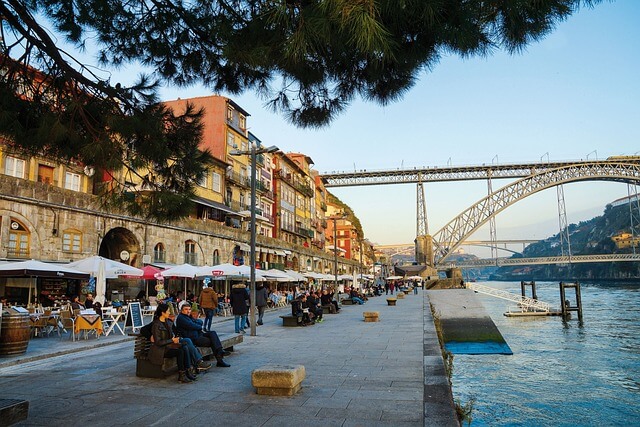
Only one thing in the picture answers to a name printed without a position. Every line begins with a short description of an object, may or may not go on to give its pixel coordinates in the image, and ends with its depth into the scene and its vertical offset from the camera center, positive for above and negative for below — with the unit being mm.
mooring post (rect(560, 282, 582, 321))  35375 -2489
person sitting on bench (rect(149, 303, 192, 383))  7250 -1031
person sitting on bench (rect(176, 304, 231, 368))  8102 -931
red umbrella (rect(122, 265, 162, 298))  18781 +330
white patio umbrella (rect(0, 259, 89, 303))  14062 +382
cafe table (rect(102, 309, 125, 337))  13449 -1226
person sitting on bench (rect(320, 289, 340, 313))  22594 -1185
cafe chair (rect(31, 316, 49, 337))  13102 -1178
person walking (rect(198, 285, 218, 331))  14023 -631
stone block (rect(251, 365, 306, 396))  6234 -1322
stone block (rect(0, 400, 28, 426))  4668 -1255
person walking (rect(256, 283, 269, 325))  17516 -824
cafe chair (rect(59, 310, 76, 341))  12742 -1009
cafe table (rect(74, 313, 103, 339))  12242 -1032
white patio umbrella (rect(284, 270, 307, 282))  30709 +161
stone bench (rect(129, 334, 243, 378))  7363 -1289
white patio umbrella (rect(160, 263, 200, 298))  19609 +361
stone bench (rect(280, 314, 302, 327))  16375 -1437
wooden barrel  9609 -1003
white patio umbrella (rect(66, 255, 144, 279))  15453 +471
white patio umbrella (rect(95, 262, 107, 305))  15462 -51
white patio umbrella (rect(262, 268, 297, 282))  26311 +110
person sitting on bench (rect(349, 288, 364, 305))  30488 -1367
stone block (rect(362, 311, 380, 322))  17672 -1458
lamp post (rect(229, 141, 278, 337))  13789 +1239
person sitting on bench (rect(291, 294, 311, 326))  16406 -1255
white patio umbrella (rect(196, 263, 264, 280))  21167 +350
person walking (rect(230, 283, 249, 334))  14367 -760
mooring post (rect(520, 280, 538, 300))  50434 -1608
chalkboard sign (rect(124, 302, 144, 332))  13945 -1015
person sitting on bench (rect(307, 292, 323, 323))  17633 -1164
